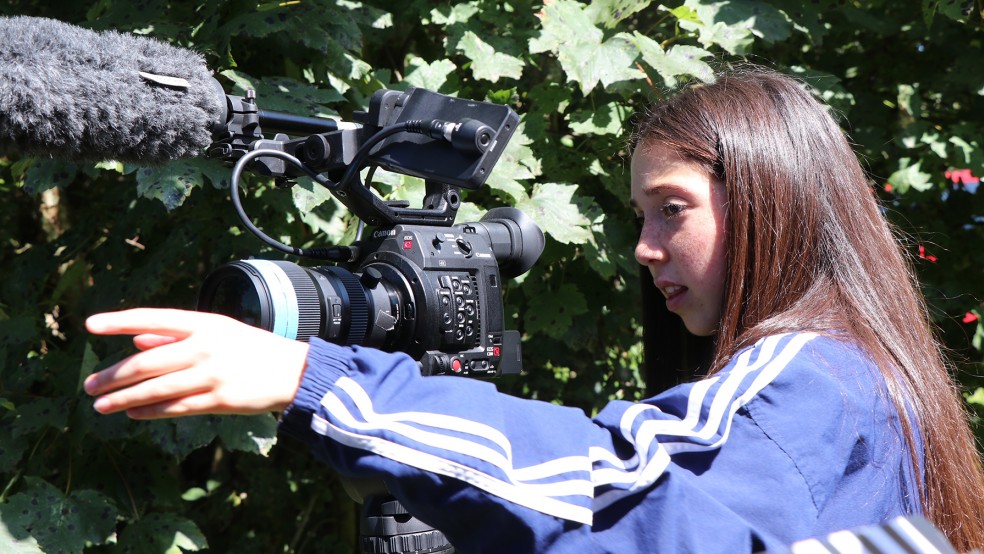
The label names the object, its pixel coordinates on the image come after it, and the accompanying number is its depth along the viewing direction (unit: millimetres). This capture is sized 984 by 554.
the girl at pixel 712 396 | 890
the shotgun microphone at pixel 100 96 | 1110
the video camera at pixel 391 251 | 1265
